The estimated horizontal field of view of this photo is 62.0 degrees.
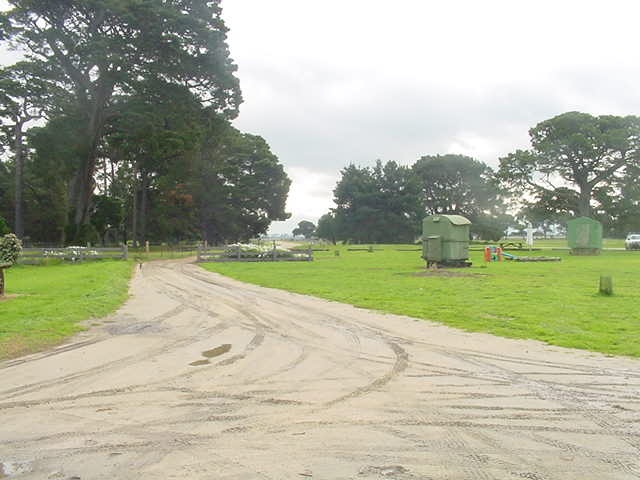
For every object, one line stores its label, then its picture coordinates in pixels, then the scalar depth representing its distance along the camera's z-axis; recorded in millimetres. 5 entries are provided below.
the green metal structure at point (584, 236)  39250
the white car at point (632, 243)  45859
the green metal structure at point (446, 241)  24750
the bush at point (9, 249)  13930
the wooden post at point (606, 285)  13438
